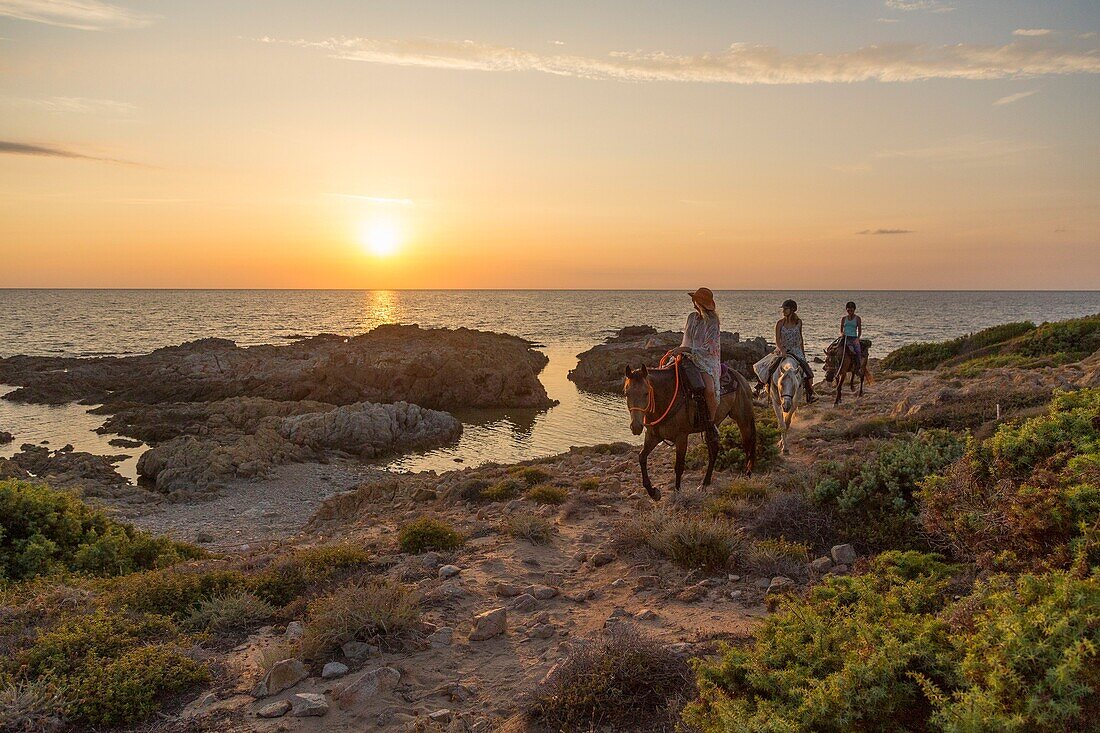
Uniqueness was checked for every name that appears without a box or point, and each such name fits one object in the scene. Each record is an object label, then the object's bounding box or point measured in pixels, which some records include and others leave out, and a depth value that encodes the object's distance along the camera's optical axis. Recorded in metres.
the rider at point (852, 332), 19.22
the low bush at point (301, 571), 7.23
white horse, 13.59
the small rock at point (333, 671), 5.27
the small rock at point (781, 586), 6.21
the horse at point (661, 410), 9.75
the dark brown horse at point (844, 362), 19.50
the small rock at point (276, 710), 4.76
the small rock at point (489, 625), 5.93
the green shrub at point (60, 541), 8.72
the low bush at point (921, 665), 2.74
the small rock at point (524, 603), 6.59
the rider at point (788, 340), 14.55
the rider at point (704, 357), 10.41
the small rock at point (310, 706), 4.71
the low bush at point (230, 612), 6.42
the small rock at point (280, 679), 5.10
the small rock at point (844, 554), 6.81
